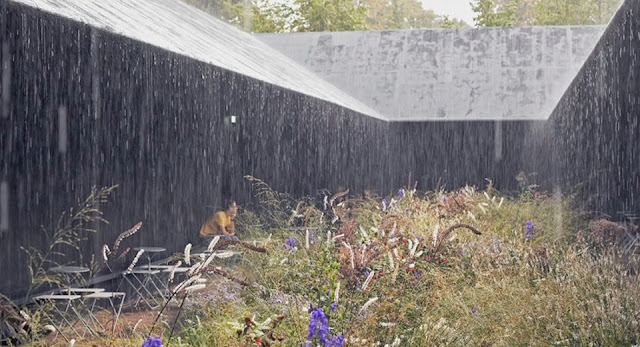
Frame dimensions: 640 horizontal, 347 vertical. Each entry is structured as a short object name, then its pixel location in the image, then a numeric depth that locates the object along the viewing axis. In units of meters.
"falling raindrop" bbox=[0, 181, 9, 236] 8.91
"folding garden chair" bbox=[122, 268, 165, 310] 8.38
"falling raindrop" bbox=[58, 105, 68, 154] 9.64
